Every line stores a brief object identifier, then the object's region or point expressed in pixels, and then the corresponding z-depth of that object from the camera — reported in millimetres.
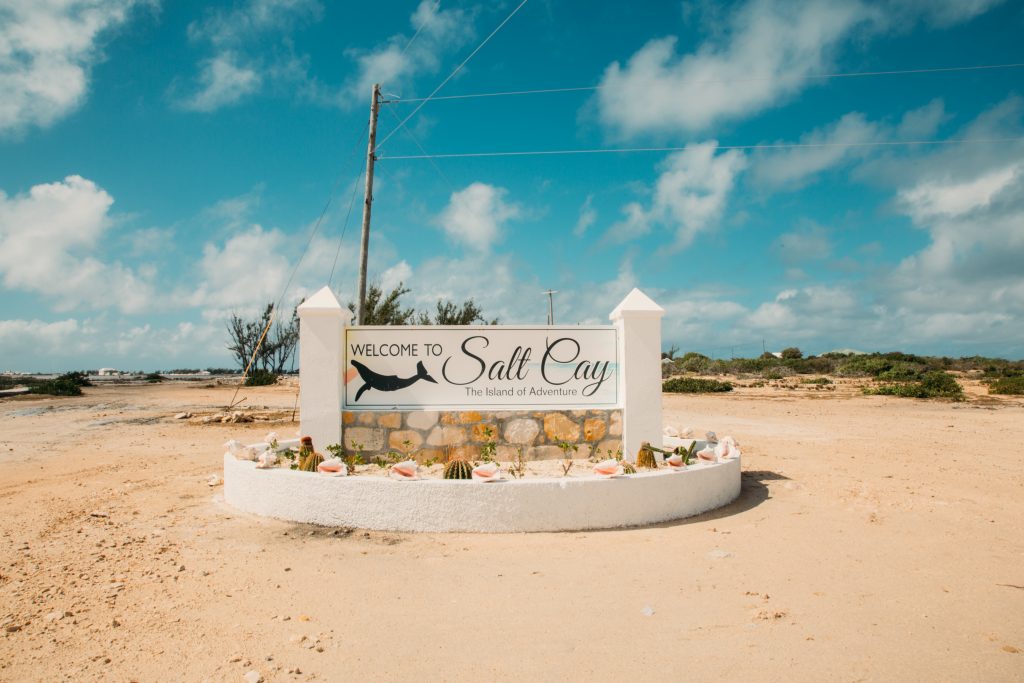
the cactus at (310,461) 7293
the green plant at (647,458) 7793
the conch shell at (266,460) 7328
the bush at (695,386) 28614
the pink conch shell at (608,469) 6656
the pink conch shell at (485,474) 6512
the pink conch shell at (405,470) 6605
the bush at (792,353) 53750
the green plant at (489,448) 8261
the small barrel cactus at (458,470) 6781
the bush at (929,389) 23017
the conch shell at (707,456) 7855
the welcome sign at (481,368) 8570
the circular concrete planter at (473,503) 6391
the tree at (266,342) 45469
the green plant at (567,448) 8445
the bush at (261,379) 36194
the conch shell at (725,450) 8055
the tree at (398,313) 26078
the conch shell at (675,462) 7418
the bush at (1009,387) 23641
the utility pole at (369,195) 14008
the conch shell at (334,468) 6926
